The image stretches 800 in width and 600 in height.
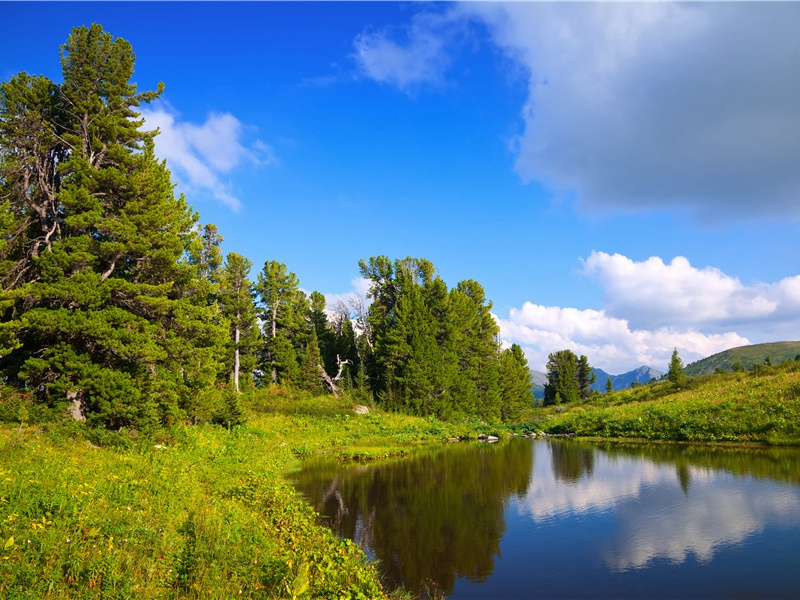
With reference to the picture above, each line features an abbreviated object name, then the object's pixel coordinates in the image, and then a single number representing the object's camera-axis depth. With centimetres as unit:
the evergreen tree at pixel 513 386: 7019
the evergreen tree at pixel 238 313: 4916
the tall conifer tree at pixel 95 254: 1984
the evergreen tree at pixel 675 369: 6242
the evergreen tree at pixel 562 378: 9475
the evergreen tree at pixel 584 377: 9943
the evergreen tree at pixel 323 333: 6900
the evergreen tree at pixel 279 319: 5825
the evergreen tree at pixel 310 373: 5547
